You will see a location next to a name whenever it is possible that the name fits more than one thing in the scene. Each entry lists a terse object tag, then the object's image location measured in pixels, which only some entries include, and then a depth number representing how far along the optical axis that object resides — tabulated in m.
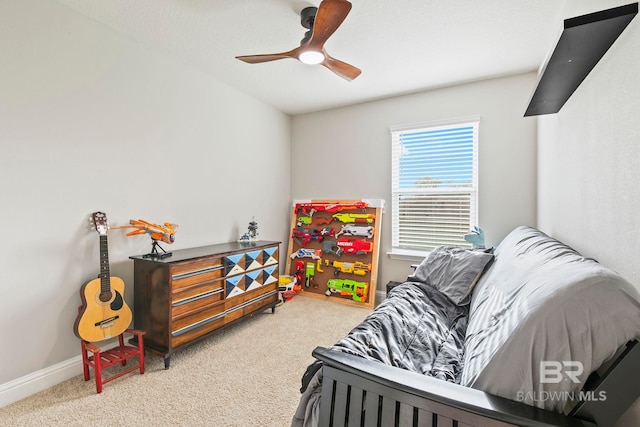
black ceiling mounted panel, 0.93
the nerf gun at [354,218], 3.63
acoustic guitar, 1.94
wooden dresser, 2.15
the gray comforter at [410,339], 1.13
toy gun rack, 3.57
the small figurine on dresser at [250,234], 3.36
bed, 0.73
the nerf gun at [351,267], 3.57
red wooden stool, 1.85
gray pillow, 2.00
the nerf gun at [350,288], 3.51
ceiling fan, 1.62
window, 3.19
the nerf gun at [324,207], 3.71
